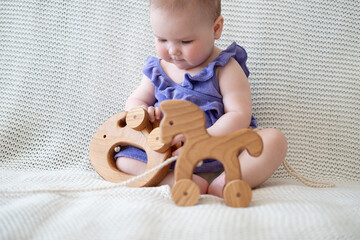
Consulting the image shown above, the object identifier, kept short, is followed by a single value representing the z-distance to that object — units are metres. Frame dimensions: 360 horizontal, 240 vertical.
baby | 0.93
